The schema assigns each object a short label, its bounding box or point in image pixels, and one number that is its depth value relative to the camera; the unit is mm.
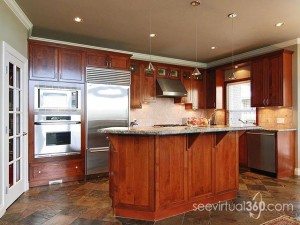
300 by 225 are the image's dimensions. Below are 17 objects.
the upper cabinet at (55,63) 4211
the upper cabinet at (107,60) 4723
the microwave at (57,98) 4211
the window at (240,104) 5965
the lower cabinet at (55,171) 4168
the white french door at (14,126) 3184
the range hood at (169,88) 5956
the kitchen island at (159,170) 2812
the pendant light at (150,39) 3479
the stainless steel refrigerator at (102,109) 4625
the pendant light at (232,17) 3721
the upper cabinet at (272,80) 4891
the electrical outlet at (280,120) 5203
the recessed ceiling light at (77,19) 3844
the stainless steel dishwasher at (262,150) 4781
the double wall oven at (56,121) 4207
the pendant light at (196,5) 3309
